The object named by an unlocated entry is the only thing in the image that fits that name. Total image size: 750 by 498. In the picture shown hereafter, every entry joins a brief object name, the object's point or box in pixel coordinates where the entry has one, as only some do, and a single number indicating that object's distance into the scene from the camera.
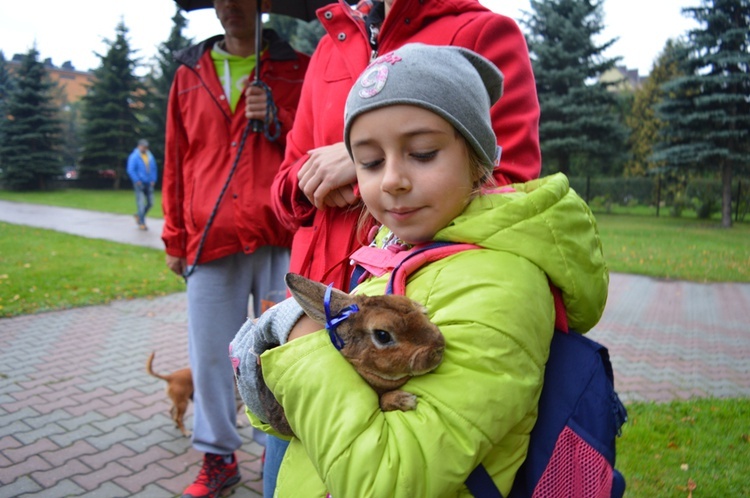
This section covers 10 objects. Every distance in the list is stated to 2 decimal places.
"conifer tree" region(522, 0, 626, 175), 25.27
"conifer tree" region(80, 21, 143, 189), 34.91
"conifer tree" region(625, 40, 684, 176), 32.03
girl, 1.23
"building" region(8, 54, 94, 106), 46.19
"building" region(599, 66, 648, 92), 58.75
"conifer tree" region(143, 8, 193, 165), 35.66
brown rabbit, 1.25
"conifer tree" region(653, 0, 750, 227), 19.55
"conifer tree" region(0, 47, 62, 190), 27.78
